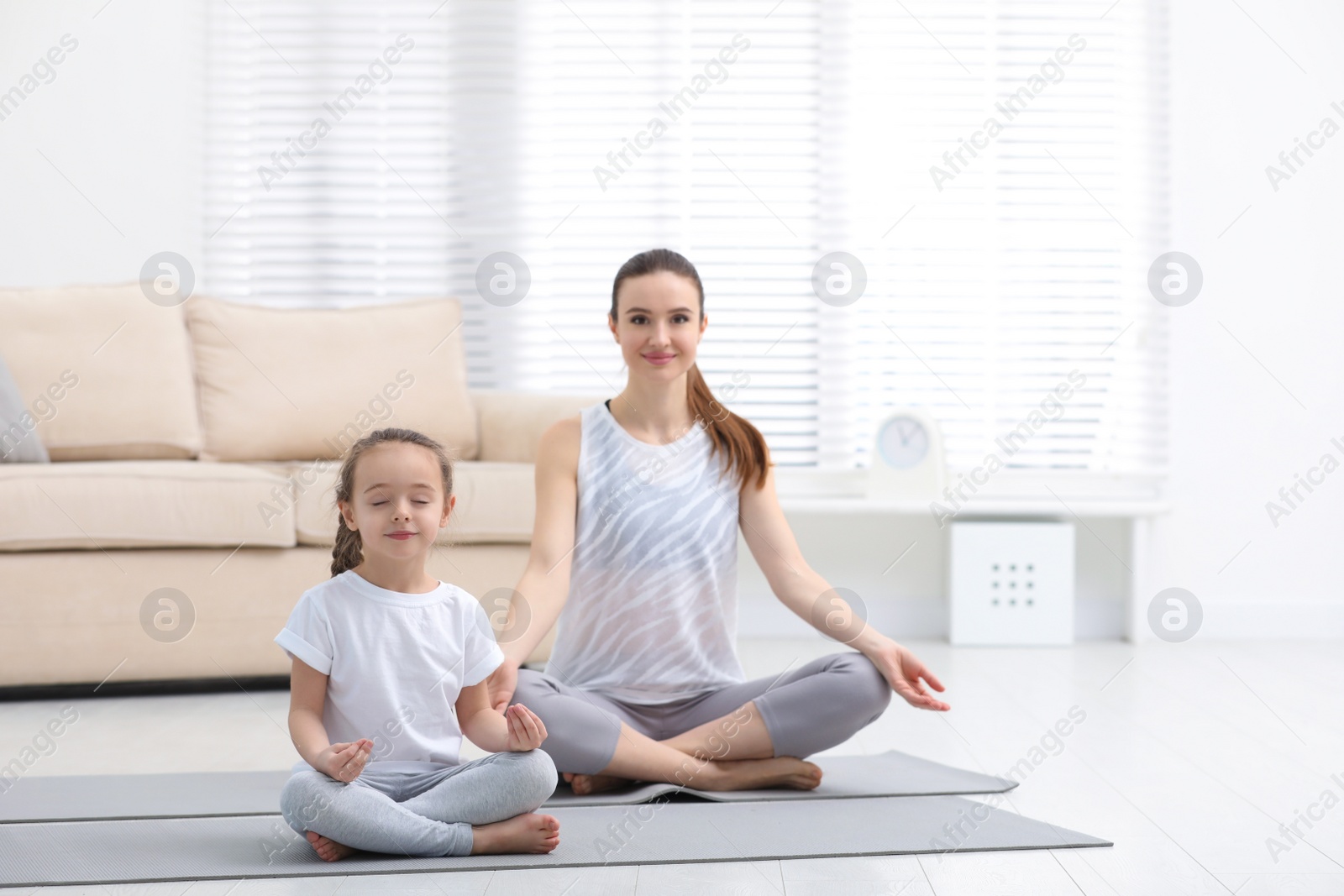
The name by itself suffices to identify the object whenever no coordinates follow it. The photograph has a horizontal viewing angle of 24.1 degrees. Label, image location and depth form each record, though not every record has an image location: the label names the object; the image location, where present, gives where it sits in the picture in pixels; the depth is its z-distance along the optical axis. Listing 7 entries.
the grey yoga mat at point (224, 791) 8.10
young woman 8.32
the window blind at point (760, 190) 10.47
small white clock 10.22
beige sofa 9.20
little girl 6.90
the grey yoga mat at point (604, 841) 6.86
